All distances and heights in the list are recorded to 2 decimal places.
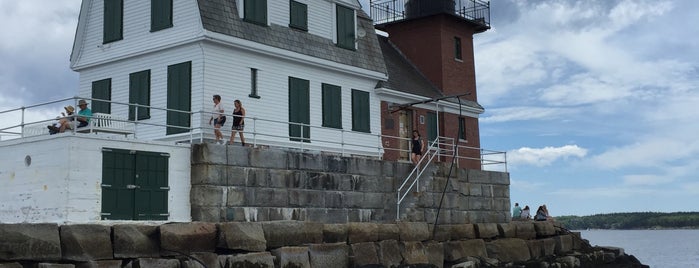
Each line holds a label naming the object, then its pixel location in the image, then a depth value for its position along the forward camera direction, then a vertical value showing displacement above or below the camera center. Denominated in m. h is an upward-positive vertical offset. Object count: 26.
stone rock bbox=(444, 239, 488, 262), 23.62 -0.52
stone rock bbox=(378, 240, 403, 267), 20.86 -0.53
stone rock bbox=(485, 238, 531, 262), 25.36 -0.59
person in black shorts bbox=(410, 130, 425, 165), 24.96 +2.54
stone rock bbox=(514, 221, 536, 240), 27.48 +0.01
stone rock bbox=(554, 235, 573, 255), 29.02 -0.50
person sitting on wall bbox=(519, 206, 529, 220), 32.87 +0.69
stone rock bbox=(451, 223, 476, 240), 24.46 +0.01
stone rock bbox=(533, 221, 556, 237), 28.56 +0.04
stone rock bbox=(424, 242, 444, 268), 22.59 -0.59
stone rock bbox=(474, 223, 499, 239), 25.56 +0.03
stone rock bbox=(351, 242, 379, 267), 20.09 -0.51
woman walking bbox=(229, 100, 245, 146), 20.50 +2.90
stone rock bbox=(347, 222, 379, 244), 20.33 +0.03
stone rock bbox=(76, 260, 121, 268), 14.92 -0.48
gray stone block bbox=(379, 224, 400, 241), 21.22 +0.02
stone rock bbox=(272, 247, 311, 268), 18.09 -0.49
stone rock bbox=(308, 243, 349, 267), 18.98 -0.49
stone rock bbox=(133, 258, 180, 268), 15.70 -0.51
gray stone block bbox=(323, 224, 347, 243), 19.73 +0.02
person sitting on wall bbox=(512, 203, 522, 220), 34.34 +0.82
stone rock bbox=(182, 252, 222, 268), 16.38 -0.49
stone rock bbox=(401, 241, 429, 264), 21.58 -0.54
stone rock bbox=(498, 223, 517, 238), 26.70 +0.02
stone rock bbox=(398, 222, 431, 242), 21.94 +0.04
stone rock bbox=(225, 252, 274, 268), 17.05 -0.53
